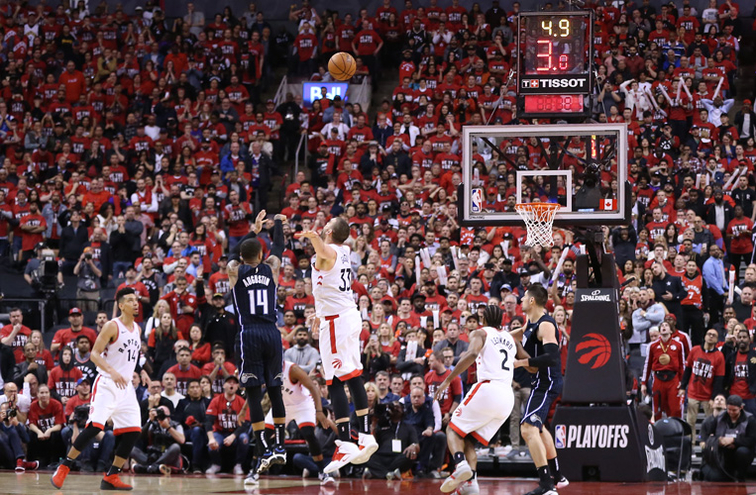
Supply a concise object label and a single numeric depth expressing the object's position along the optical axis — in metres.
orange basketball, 17.19
